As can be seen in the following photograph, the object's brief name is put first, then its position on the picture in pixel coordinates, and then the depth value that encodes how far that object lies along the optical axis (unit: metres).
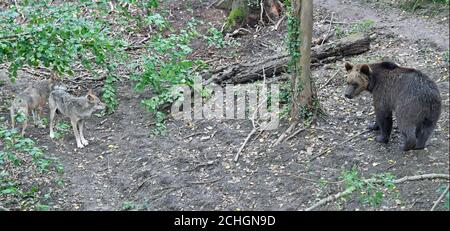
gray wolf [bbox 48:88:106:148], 11.07
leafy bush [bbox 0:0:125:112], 8.59
